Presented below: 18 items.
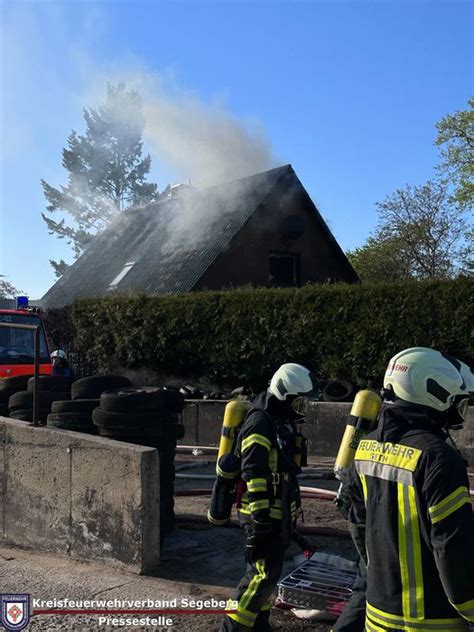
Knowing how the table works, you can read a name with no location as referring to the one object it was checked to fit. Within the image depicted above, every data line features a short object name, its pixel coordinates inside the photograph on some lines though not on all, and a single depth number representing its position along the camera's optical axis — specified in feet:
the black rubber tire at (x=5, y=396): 25.79
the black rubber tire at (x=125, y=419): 19.77
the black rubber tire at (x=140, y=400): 19.90
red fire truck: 40.63
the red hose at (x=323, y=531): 20.07
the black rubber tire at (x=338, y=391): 37.58
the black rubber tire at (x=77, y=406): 20.89
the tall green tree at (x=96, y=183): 157.17
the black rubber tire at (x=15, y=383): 26.25
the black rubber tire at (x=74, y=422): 20.68
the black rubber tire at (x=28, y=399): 23.70
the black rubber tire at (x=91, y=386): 22.88
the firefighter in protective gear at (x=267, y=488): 12.54
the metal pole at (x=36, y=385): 20.95
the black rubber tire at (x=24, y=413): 23.56
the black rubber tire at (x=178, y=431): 21.09
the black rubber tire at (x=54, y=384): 24.80
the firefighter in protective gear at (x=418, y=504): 7.52
